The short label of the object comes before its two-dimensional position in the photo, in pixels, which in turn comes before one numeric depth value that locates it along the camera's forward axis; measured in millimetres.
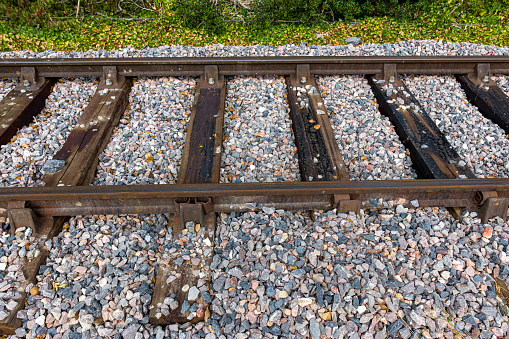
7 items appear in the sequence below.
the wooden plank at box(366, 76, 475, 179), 3504
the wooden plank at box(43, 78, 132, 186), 3443
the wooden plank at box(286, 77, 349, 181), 3484
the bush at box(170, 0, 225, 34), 7160
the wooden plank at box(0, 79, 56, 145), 4090
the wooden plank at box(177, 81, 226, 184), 3400
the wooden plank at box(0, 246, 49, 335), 2324
